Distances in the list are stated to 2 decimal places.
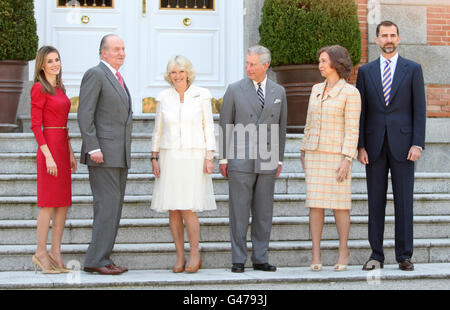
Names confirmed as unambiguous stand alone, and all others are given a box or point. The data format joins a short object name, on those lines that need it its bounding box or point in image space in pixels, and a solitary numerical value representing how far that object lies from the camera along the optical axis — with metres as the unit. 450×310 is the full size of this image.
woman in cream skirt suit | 11.78
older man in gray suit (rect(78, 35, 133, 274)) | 11.37
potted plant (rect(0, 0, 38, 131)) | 14.93
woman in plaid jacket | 11.80
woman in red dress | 11.41
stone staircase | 12.23
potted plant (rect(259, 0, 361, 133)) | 15.73
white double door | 16.95
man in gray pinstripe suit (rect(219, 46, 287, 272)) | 11.90
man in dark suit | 11.98
